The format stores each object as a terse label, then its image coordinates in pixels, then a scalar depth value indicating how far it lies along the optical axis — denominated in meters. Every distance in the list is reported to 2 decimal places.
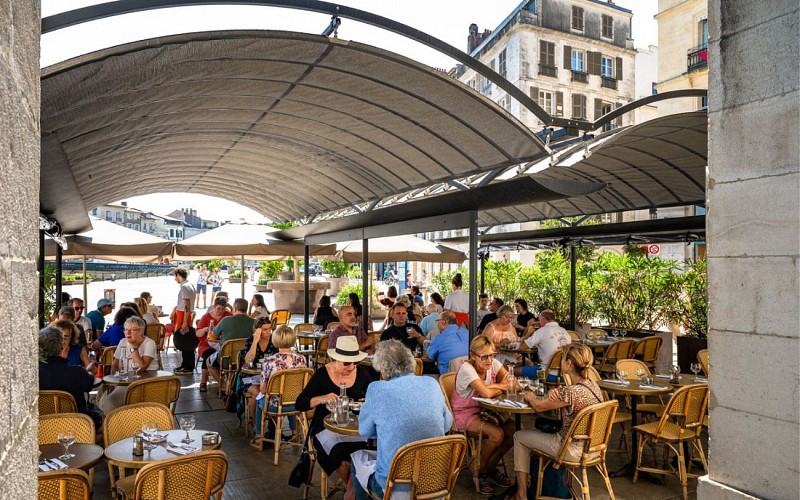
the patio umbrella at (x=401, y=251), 14.37
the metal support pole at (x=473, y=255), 7.34
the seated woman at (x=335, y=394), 4.68
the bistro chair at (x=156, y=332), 10.64
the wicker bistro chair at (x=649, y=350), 9.62
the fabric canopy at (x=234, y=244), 12.97
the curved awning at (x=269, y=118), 5.93
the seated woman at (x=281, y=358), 6.39
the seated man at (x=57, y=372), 5.21
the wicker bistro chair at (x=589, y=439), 4.66
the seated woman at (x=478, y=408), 5.54
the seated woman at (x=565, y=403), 4.77
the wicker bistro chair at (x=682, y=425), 5.46
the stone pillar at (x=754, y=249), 2.48
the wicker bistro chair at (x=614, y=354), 9.27
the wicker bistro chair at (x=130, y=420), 4.40
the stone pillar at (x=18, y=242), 1.13
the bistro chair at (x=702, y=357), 7.74
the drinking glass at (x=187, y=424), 4.39
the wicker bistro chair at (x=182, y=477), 3.18
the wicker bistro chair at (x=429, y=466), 3.77
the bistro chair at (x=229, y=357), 8.51
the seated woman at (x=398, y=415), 3.98
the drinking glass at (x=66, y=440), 4.00
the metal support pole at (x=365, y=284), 11.83
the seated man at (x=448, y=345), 7.36
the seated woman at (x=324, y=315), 11.48
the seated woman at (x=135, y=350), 6.80
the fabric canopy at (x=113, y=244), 12.08
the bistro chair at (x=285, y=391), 6.16
